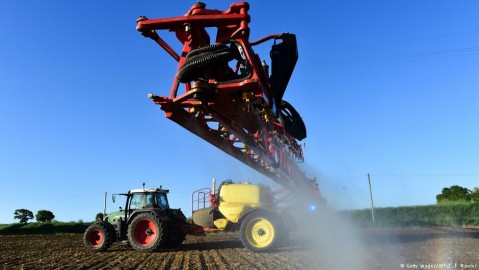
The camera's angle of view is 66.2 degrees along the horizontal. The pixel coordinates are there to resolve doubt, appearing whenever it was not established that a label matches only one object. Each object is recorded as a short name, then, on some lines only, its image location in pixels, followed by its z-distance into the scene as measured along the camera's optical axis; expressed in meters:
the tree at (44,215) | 68.56
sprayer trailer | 10.60
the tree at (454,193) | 59.66
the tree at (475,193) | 53.85
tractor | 11.41
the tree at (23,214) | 68.06
